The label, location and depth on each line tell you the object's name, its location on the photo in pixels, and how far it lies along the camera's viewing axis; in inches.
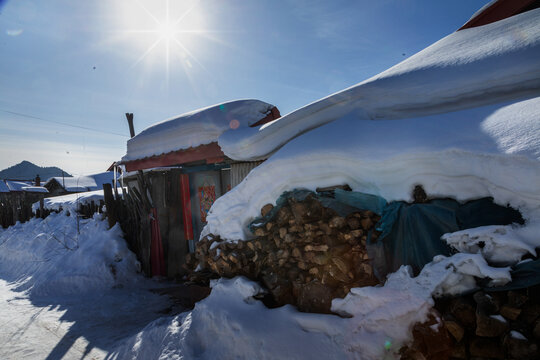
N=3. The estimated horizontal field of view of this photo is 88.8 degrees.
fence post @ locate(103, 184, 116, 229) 284.3
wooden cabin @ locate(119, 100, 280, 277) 228.5
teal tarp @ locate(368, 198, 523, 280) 79.2
